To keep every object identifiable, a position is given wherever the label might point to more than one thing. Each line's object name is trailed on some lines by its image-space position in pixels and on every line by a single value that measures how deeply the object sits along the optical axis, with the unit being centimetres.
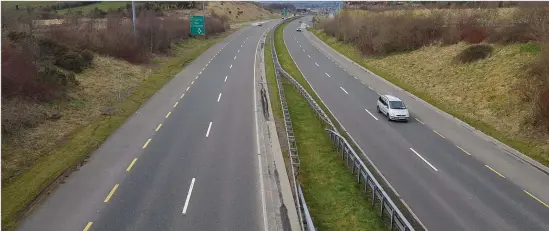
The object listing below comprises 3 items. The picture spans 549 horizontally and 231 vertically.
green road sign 7031
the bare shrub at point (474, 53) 3944
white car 2872
